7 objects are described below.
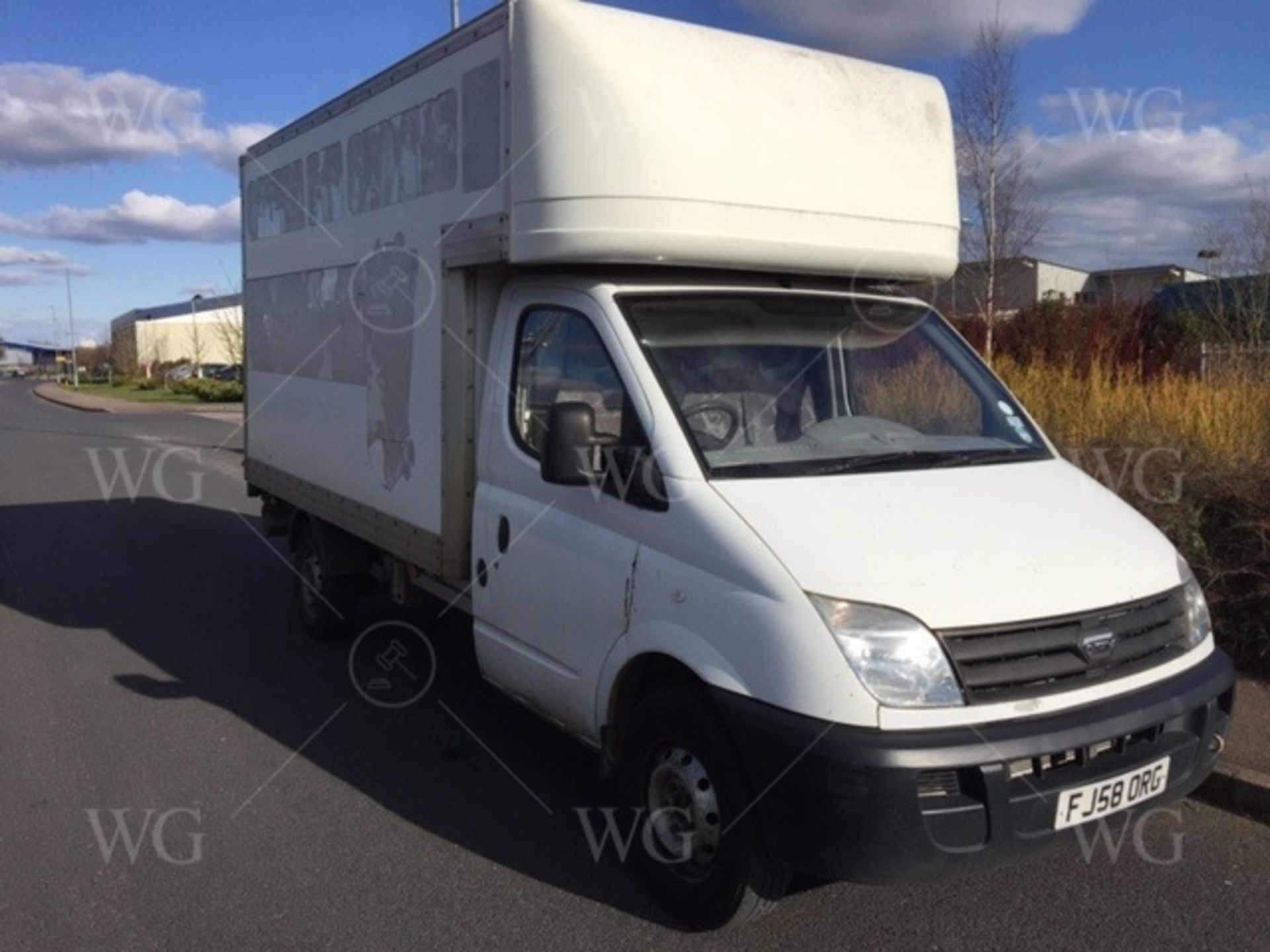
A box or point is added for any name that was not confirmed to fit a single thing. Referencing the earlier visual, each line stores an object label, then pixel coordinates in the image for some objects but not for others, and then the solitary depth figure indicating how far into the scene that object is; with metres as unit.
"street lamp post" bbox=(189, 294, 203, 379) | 68.25
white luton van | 3.20
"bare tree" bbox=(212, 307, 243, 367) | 49.19
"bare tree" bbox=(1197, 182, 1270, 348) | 11.70
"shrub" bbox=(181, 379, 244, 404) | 46.28
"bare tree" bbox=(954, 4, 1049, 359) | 15.48
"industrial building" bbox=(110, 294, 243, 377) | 73.00
